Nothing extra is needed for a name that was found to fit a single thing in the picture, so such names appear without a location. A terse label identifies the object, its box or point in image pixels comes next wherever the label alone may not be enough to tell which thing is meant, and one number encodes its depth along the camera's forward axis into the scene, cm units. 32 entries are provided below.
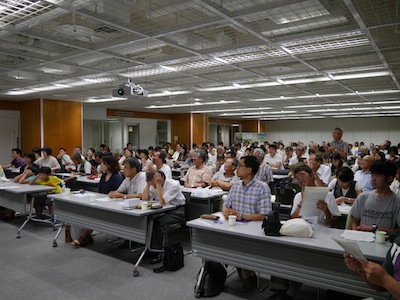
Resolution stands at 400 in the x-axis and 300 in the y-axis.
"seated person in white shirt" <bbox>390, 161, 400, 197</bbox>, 448
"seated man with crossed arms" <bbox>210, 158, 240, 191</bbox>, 566
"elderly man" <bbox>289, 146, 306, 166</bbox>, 888
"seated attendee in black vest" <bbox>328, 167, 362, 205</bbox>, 409
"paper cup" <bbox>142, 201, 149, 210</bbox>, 397
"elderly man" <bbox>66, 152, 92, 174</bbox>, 815
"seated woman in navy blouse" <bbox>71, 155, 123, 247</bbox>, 498
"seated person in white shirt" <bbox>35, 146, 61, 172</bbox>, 848
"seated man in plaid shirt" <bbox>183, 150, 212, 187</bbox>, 600
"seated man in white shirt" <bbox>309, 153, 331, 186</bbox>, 566
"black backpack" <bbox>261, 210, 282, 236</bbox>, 281
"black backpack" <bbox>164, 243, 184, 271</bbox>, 402
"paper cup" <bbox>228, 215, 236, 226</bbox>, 315
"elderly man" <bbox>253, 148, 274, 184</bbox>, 635
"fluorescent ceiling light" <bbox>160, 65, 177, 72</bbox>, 669
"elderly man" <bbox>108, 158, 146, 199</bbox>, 488
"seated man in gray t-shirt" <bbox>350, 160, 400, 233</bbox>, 278
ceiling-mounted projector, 625
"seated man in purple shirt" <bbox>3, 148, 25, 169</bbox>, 832
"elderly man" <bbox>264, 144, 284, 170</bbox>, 888
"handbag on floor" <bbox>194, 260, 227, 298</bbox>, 335
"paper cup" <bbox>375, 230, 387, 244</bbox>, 252
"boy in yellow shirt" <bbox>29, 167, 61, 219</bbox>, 599
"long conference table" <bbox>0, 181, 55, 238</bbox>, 558
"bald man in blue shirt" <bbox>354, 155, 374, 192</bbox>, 498
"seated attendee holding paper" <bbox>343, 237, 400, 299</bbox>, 161
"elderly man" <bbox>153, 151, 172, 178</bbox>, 586
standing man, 603
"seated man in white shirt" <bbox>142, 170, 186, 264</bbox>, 427
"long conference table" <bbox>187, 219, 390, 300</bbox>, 250
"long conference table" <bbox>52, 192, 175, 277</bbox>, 403
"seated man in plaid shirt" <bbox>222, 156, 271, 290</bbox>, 346
